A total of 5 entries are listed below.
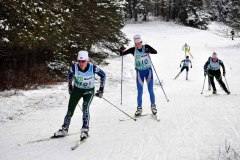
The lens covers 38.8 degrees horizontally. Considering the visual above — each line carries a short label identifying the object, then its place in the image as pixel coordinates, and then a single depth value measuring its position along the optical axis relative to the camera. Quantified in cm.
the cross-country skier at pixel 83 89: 757
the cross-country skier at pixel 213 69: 1462
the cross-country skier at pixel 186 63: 2279
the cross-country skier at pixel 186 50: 3515
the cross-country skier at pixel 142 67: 975
